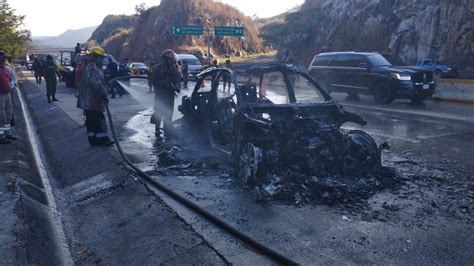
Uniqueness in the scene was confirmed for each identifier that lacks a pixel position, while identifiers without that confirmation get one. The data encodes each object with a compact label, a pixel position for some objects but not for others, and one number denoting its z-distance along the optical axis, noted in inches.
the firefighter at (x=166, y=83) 375.2
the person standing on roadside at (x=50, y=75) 629.8
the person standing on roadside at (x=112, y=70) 732.0
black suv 612.7
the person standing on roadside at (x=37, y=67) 1027.4
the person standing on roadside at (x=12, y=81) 382.2
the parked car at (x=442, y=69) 968.9
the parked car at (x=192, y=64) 1167.4
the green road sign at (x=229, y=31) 1508.4
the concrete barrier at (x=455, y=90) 650.2
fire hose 156.4
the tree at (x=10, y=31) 1092.5
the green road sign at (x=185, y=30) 1615.4
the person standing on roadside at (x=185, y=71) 861.2
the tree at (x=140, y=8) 2881.4
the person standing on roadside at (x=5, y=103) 340.2
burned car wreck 231.8
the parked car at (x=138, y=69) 1284.4
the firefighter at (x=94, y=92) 334.6
